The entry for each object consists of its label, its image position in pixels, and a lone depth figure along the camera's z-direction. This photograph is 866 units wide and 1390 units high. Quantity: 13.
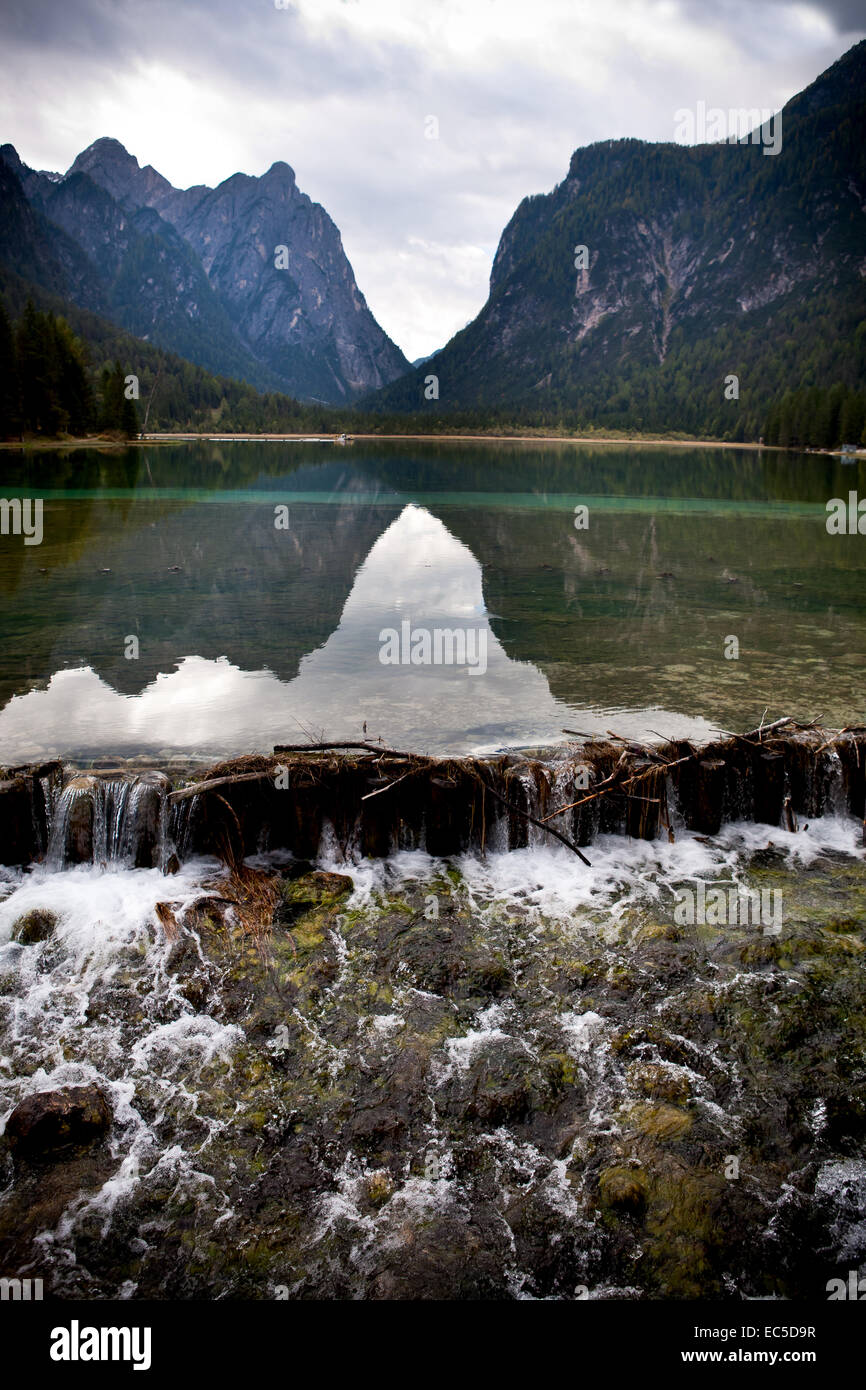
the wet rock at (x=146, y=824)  10.03
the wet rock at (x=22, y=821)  9.95
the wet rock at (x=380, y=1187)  5.72
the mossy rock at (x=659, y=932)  8.70
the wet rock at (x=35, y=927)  8.57
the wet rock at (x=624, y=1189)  5.66
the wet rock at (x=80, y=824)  9.99
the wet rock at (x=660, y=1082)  6.63
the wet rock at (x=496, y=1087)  6.46
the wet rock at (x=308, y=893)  9.16
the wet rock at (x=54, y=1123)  6.10
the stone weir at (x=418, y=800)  10.05
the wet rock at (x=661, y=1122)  6.23
